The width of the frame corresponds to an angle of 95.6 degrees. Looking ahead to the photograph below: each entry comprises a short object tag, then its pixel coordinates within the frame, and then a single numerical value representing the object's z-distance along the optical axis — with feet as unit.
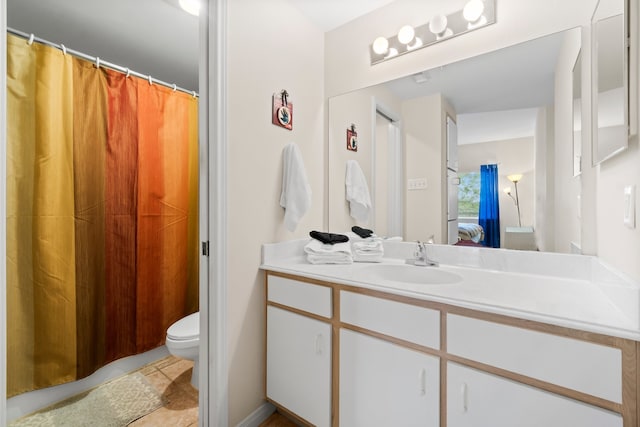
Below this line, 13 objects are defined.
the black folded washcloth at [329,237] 5.32
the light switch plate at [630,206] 2.56
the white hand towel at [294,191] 5.34
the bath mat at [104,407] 4.95
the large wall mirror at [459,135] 4.26
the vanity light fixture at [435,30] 4.53
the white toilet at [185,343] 5.53
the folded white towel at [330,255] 5.05
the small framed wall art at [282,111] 5.29
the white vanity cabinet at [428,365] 2.44
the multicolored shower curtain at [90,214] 5.02
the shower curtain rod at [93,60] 4.99
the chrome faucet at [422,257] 4.86
